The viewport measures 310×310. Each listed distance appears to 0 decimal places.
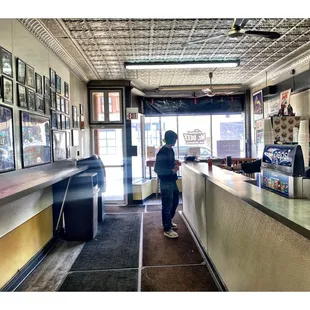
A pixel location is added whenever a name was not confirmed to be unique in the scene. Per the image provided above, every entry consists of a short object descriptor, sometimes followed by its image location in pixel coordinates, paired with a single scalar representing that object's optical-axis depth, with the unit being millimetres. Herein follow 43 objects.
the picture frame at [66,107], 4891
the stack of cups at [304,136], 5000
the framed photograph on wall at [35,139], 3180
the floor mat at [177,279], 2803
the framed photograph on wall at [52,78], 4186
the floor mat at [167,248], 3490
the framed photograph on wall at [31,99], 3309
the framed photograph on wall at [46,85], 3900
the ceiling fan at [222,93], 7770
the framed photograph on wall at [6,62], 2719
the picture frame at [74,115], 5298
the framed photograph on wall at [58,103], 4406
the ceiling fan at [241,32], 3111
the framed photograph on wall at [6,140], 2650
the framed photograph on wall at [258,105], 6879
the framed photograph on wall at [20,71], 3068
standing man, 4320
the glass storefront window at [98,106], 6676
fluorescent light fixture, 5160
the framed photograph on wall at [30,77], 3318
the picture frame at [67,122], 4899
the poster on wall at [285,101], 5566
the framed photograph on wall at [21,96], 3057
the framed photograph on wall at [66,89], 4870
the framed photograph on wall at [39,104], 3608
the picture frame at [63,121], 4614
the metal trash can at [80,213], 4324
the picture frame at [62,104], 4605
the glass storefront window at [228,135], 8008
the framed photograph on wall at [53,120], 4156
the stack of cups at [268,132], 5689
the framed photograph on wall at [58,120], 4387
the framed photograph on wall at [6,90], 2715
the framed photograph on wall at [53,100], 4180
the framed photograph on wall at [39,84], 3610
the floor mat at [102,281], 2828
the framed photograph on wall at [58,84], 4448
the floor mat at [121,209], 6211
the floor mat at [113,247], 3439
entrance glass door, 6777
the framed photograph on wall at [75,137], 5266
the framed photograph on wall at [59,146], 4234
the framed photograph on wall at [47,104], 3888
